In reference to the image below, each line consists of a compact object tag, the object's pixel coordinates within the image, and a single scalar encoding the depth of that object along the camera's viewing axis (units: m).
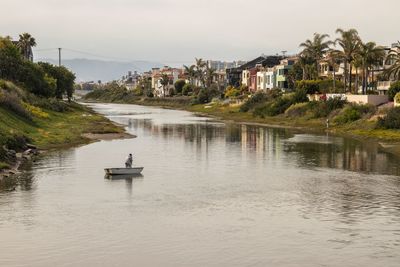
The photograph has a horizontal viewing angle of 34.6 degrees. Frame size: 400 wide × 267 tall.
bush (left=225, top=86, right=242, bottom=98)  177.79
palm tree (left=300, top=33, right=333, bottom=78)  133.25
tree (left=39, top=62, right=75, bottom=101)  160.26
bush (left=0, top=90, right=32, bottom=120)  81.38
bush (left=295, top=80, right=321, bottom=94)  125.69
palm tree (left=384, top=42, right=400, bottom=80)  94.04
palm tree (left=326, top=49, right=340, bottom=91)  111.62
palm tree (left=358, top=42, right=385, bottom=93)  105.81
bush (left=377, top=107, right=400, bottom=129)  83.44
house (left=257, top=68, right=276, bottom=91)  167.62
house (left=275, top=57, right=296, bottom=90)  157.88
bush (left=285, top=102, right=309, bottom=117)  116.68
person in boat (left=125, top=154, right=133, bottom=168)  50.91
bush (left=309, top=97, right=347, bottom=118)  106.81
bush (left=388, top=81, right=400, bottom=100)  96.69
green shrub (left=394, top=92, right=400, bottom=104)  92.06
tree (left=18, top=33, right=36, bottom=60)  157.62
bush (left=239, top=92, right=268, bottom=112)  142.50
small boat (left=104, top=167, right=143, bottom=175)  49.94
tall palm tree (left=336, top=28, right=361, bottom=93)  108.38
